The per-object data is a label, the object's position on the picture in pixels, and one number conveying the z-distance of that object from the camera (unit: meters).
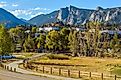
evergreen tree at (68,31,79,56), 170.25
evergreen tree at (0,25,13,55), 114.12
